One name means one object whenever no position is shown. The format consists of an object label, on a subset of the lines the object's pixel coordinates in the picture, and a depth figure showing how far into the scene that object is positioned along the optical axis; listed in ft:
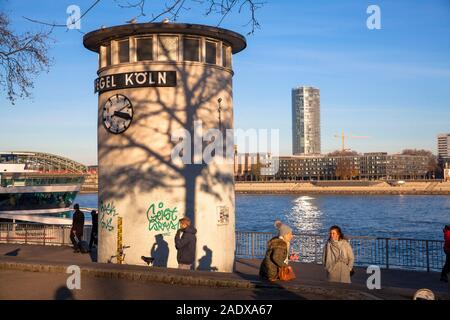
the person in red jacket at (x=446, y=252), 50.21
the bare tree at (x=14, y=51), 55.44
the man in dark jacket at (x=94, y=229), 68.34
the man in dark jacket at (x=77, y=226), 68.80
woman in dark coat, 34.12
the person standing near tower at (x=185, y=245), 41.55
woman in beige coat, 33.88
